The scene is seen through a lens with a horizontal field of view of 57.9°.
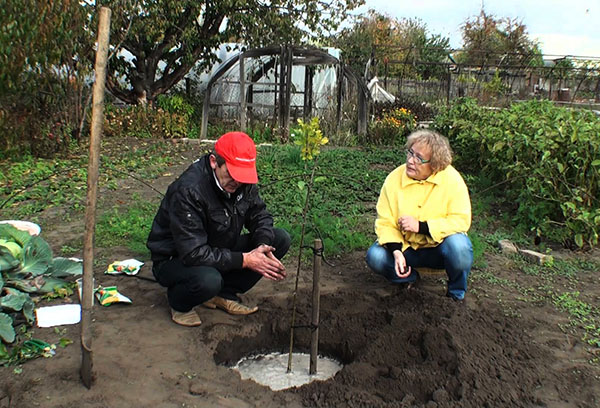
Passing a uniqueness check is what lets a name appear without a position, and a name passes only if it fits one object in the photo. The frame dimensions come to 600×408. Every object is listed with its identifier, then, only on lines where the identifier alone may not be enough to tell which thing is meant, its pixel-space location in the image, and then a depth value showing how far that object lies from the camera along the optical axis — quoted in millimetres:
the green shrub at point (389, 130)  12180
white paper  3363
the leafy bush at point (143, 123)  11484
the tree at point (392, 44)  20859
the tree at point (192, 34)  12164
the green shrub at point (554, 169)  5047
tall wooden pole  2512
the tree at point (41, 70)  7664
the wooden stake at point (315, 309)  3089
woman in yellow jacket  3670
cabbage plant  3396
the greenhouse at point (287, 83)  12172
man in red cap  3164
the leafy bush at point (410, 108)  14437
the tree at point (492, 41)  25291
